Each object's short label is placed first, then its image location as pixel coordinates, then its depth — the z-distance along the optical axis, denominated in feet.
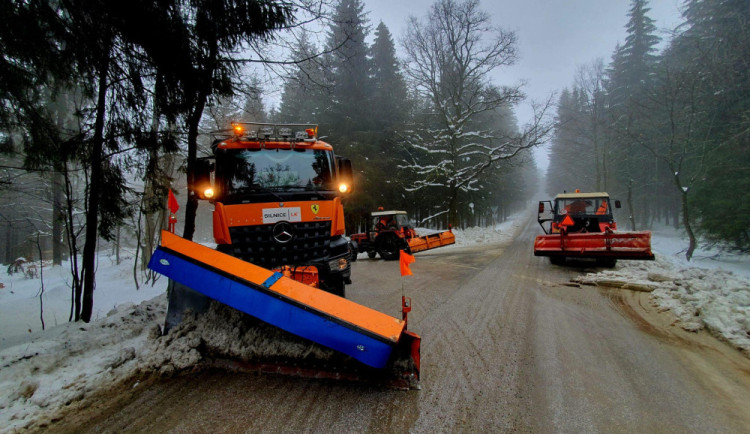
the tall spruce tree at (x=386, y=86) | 70.74
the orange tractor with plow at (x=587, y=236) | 26.05
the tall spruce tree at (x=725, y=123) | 36.06
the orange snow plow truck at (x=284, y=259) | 8.39
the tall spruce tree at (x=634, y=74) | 85.35
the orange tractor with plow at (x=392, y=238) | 42.27
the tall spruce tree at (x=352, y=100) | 68.95
